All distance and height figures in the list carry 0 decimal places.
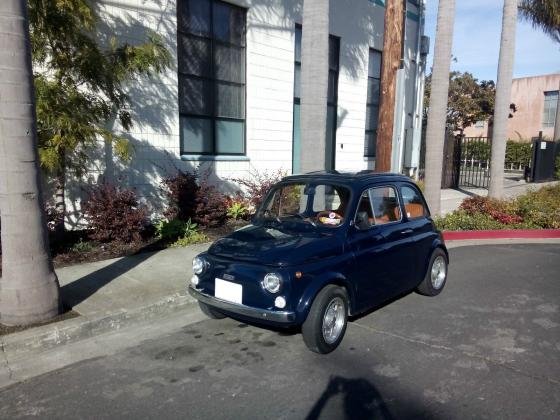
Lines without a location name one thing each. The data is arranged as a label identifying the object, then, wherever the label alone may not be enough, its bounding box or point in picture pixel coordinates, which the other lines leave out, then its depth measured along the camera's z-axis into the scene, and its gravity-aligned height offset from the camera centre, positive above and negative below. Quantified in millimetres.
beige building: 39750 +4383
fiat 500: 3969 -1044
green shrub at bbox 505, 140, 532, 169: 32062 +47
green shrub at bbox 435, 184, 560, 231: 10133 -1446
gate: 18188 -309
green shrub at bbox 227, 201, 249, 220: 9984 -1411
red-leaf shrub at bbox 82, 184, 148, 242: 7375 -1160
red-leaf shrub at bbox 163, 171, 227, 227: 8812 -1084
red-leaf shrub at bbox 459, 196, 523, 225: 10586 -1342
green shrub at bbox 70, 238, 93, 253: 7203 -1668
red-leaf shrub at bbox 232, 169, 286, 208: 10291 -863
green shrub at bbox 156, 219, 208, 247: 8180 -1609
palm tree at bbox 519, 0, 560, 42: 17391 +5744
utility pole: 8805 +1543
